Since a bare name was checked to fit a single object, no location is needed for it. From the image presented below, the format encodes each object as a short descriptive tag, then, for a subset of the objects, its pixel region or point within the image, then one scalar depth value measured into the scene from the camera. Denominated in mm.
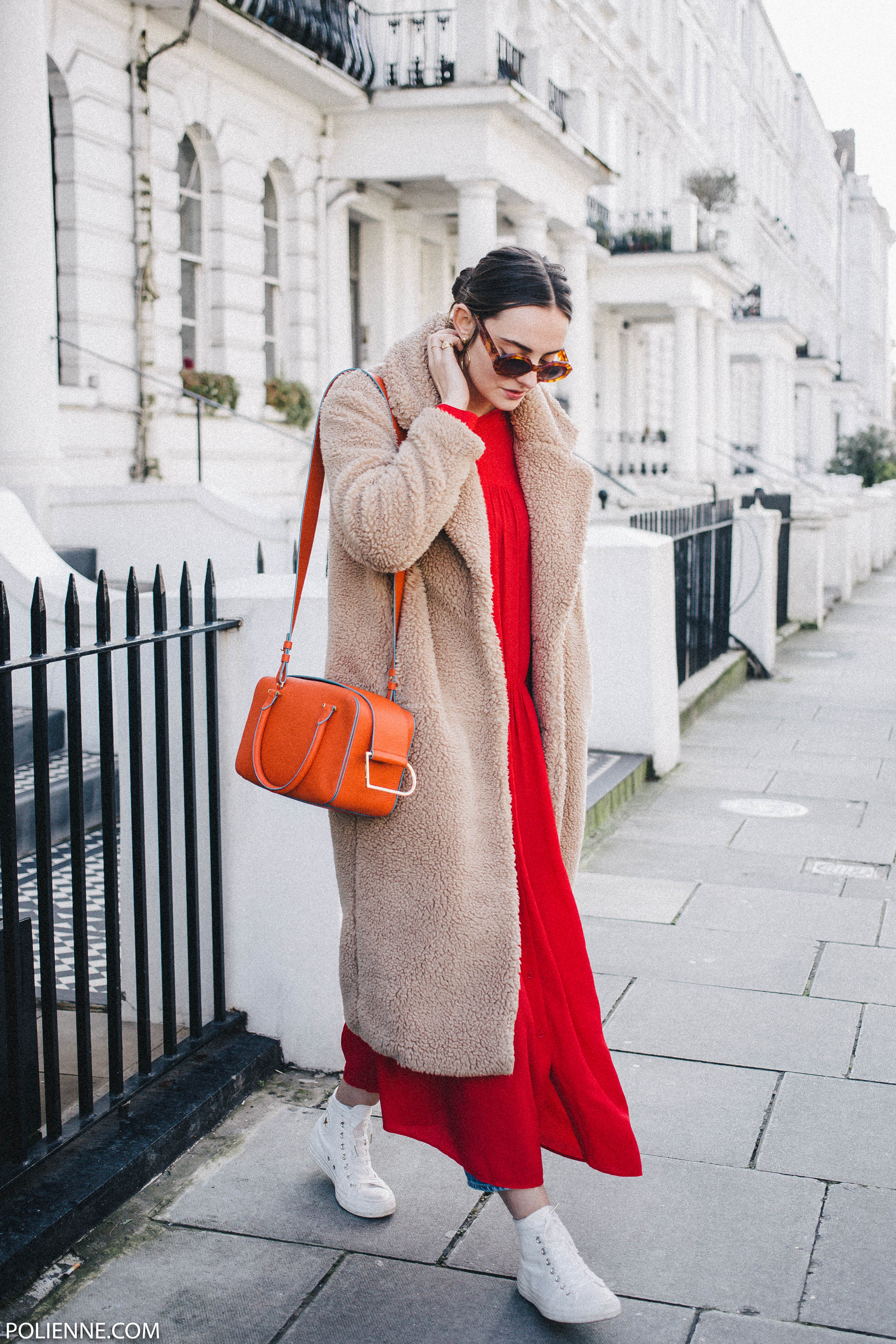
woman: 2404
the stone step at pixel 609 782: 5930
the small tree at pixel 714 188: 29453
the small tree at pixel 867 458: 35875
